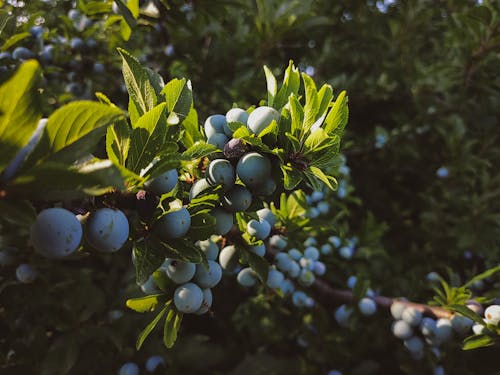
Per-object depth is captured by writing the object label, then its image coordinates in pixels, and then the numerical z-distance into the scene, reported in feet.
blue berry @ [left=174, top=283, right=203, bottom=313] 0.60
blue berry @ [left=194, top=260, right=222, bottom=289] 0.64
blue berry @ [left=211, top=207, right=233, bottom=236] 0.57
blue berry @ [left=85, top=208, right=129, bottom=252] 0.47
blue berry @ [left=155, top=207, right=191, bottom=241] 0.51
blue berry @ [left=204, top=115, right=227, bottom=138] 0.60
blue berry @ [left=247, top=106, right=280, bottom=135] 0.53
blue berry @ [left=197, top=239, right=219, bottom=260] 0.69
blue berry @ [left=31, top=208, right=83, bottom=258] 0.43
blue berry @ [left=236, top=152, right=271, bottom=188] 0.53
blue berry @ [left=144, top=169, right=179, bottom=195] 0.51
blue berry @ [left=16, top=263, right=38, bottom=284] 0.91
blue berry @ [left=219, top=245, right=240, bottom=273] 0.72
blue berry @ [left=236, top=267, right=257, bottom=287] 0.84
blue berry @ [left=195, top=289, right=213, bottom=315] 0.65
